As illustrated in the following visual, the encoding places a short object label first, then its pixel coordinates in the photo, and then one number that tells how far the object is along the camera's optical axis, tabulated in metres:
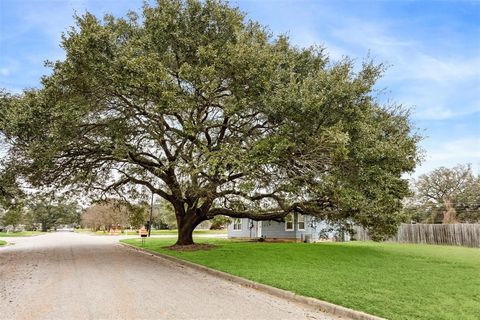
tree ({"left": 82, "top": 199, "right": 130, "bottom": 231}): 55.72
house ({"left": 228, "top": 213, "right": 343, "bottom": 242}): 32.72
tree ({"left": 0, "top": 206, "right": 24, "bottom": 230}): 20.26
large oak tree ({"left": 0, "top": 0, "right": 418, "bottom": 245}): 12.80
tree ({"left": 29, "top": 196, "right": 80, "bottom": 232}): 83.94
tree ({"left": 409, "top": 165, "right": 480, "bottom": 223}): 46.16
